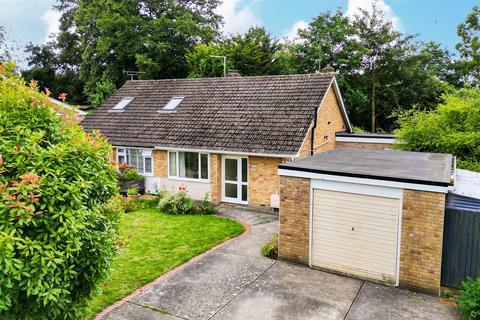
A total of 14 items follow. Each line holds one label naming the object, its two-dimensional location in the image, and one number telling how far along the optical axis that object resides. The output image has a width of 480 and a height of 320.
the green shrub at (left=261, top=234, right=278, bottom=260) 10.17
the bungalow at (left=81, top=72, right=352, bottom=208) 15.16
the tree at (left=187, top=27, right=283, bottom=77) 31.39
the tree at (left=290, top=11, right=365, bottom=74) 30.66
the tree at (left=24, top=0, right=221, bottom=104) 33.75
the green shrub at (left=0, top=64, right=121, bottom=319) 4.18
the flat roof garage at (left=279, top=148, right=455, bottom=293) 8.05
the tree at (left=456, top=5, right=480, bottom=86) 33.94
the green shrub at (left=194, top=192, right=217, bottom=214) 14.70
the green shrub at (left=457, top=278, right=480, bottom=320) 6.70
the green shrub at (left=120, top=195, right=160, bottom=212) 15.09
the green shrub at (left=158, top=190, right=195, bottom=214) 14.69
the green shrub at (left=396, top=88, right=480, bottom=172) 14.12
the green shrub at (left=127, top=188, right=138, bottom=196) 16.70
